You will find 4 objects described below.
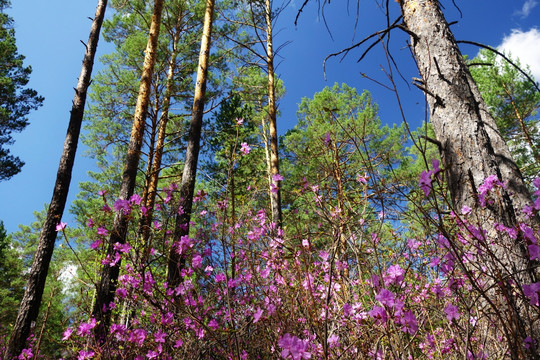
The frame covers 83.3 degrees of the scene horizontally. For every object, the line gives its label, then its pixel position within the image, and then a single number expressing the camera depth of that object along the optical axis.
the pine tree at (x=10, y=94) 10.77
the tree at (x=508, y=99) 14.64
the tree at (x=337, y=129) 12.45
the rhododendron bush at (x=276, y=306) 1.14
